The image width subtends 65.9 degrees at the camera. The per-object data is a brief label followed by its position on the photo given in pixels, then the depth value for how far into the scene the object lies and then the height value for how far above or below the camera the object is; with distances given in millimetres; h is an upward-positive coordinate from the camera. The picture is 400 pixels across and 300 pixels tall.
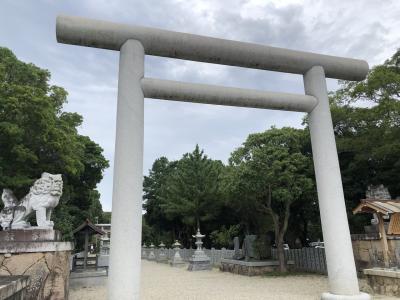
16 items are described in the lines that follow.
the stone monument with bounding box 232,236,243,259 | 16812 -606
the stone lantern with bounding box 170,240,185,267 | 21297 -1377
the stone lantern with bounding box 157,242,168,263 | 26250 -1243
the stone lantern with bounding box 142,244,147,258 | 32531 -1078
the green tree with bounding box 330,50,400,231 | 11000 +3766
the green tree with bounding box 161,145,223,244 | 23859 +3760
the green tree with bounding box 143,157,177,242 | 32156 +3762
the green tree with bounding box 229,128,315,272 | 13484 +2866
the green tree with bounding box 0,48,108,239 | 9423 +3507
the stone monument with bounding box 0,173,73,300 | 6219 +13
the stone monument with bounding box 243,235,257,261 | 15562 -410
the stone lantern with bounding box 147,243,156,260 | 29344 -1274
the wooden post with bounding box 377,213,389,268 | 8414 -134
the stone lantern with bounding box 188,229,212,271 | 17938 -1254
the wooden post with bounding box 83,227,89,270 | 13759 +309
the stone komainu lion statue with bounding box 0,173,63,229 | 6965 +888
